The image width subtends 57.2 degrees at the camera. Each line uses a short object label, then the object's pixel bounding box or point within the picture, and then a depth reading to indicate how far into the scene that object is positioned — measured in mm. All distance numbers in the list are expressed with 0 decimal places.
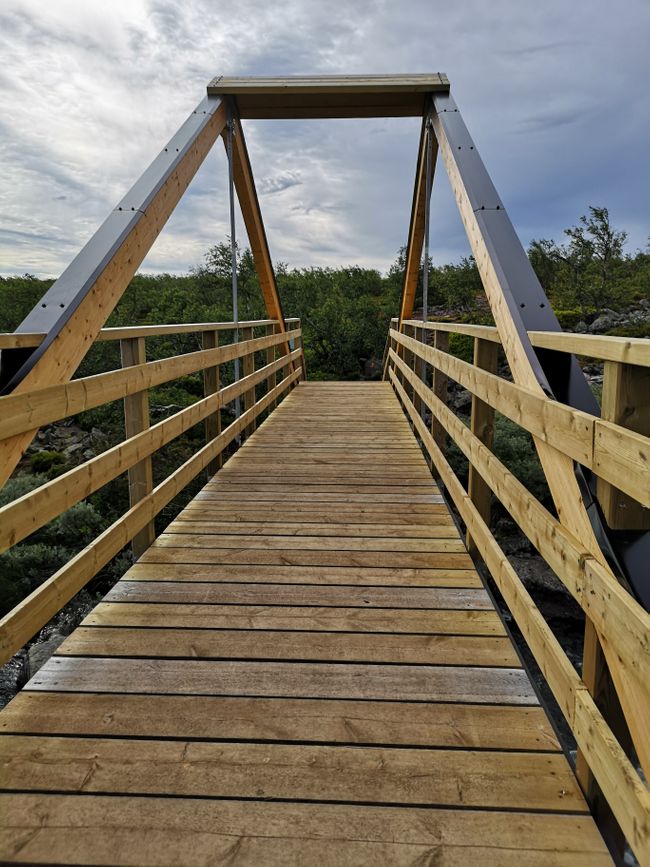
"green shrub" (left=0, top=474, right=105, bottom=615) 5176
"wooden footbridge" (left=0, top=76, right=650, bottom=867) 1212
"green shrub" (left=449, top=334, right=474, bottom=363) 12741
